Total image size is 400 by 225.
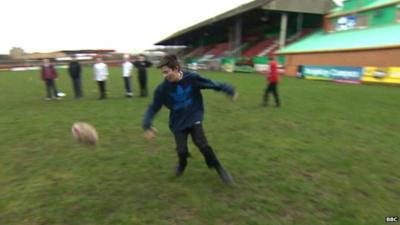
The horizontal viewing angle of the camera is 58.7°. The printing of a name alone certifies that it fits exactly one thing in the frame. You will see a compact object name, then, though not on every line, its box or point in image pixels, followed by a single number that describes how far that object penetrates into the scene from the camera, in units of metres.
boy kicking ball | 4.70
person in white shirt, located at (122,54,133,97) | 14.38
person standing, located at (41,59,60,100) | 15.03
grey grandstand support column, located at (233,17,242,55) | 45.00
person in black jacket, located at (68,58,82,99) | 15.31
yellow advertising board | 19.83
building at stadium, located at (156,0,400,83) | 22.75
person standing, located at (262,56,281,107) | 11.86
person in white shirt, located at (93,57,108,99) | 14.25
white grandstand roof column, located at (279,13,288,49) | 36.94
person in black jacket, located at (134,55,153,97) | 14.58
